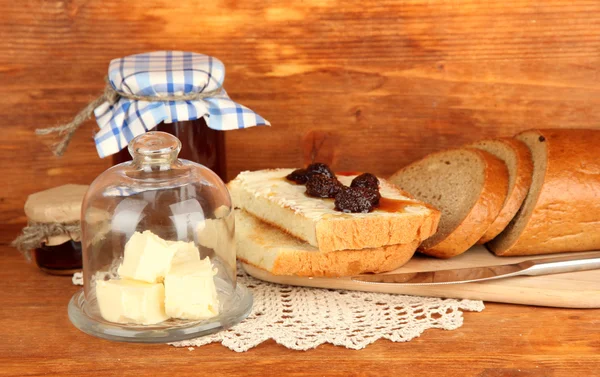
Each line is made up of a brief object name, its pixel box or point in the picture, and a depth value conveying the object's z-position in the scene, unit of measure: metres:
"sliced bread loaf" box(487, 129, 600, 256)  0.93
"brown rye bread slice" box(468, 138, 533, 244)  0.93
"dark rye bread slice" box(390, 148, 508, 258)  0.93
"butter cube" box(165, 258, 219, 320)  0.83
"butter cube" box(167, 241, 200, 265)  0.84
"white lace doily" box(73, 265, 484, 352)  0.83
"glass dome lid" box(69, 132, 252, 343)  0.83
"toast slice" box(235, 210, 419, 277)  0.89
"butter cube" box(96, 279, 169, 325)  0.83
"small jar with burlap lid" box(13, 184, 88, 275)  0.93
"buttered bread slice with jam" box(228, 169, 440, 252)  0.88
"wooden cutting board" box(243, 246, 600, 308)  0.88
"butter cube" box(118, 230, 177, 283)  0.83
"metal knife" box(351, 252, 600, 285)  0.89
